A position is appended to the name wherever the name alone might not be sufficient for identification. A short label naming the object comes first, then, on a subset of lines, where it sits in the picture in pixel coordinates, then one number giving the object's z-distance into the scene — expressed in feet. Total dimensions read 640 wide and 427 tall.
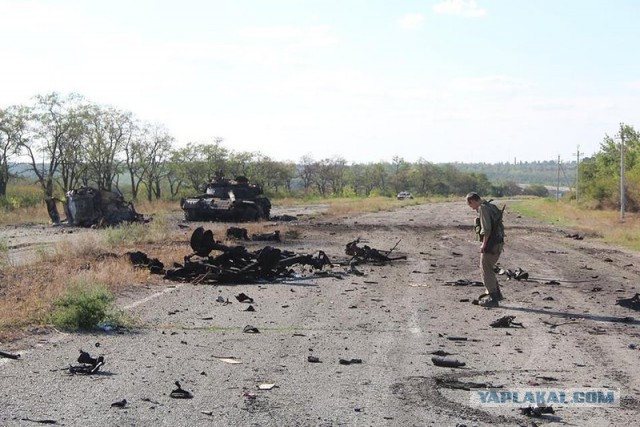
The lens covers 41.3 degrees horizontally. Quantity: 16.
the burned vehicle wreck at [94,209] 116.16
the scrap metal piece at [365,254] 63.67
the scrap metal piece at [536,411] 20.97
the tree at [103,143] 220.02
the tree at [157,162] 259.39
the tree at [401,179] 515.09
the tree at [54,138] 197.88
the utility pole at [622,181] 141.38
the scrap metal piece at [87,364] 24.53
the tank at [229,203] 124.77
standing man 41.78
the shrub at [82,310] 31.78
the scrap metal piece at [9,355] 26.25
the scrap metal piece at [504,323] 34.65
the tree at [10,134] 195.00
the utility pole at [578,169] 251.95
